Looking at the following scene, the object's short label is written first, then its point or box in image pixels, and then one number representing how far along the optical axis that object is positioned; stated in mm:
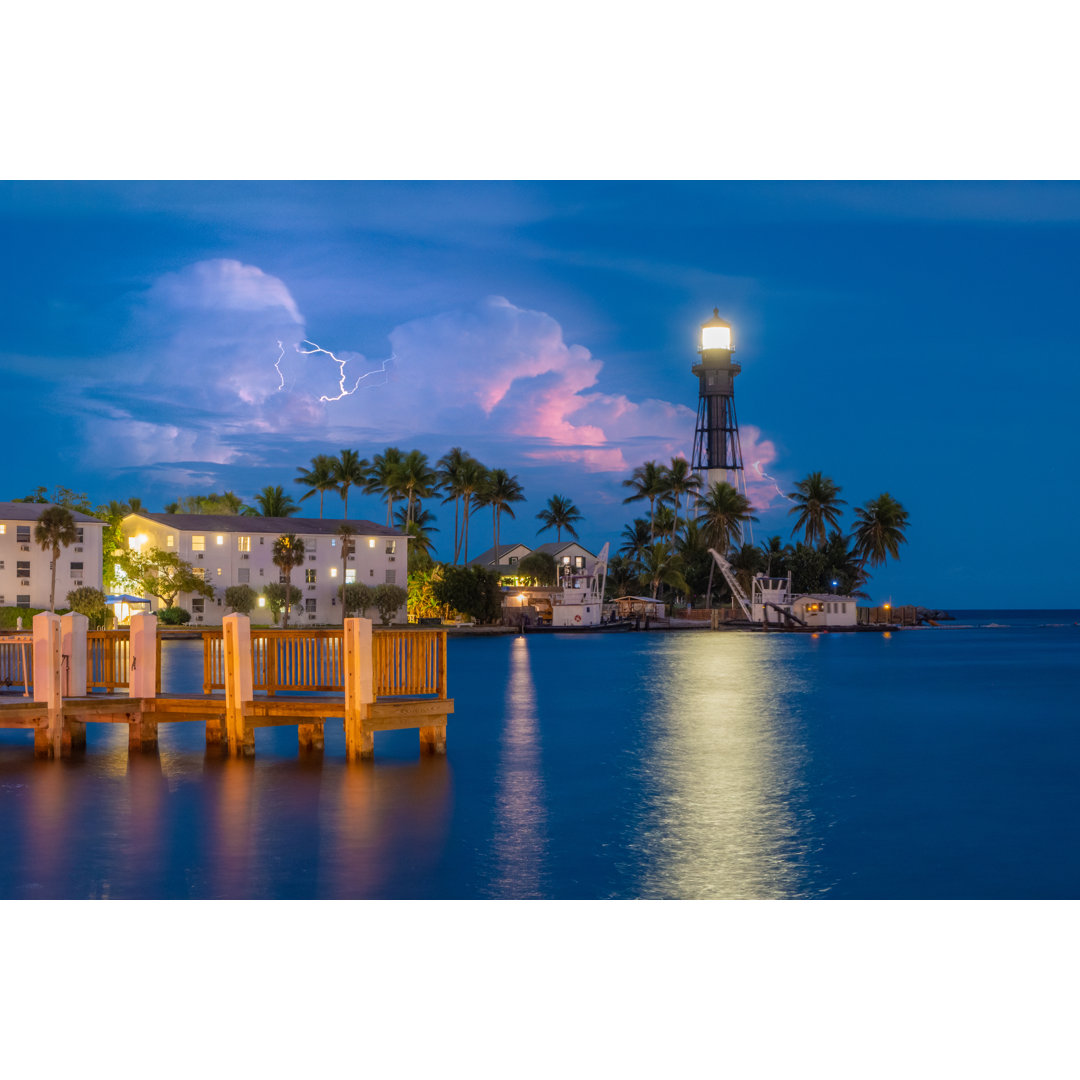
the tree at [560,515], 133500
